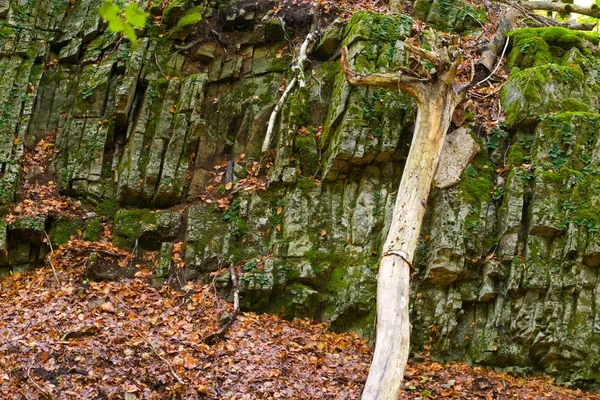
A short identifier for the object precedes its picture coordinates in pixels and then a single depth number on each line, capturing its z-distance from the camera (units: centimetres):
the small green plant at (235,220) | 1077
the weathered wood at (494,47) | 1241
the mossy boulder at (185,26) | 1339
